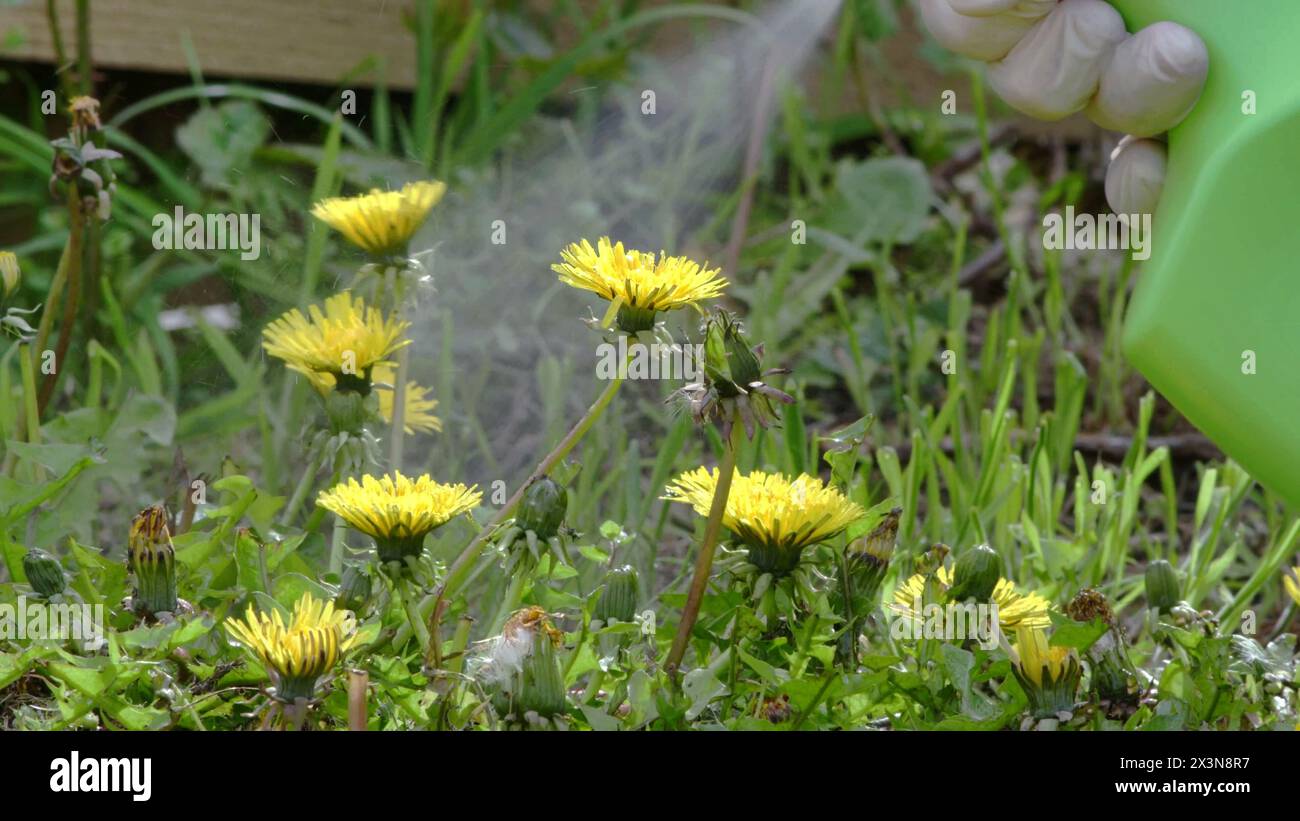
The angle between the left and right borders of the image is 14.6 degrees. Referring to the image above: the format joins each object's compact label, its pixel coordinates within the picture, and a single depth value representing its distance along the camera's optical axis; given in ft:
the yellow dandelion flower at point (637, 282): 3.45
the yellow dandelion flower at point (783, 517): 3.45
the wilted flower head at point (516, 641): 3.37
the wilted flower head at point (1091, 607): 3.55
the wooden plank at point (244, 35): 5.38
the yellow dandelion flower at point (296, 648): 3.36
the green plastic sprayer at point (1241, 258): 3.49
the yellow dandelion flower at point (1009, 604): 3.57
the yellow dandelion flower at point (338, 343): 3.56
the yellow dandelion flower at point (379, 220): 3.62
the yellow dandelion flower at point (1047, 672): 3.49
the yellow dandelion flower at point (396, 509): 3.44
